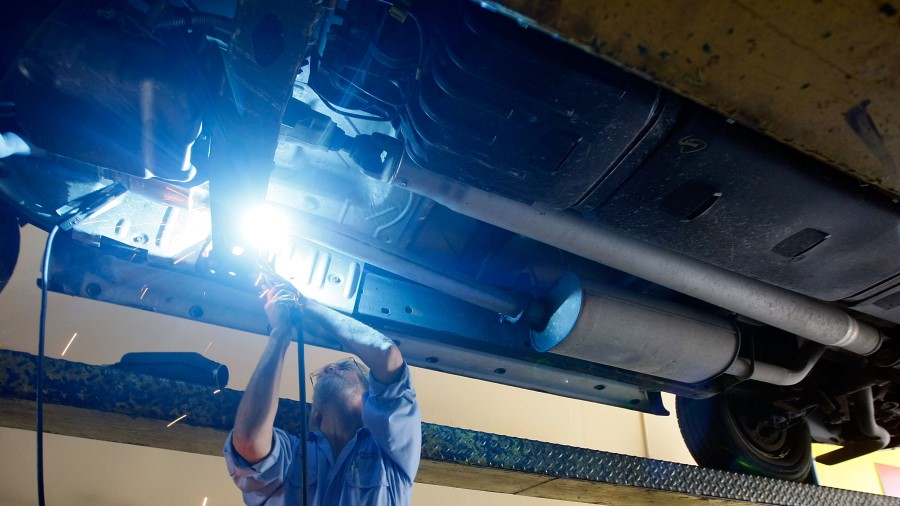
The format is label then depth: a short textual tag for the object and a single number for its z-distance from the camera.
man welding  1.04
